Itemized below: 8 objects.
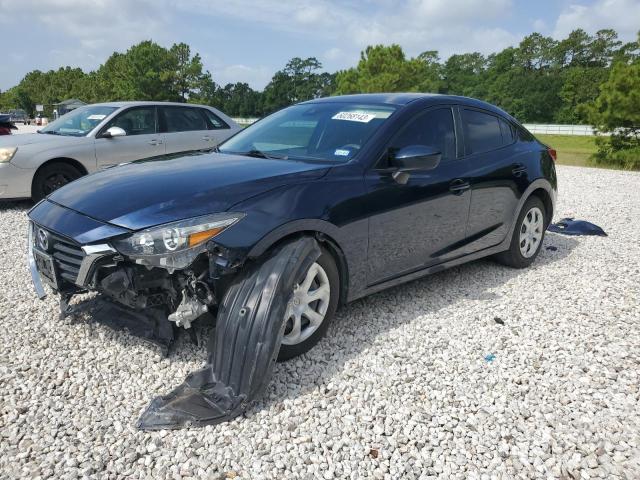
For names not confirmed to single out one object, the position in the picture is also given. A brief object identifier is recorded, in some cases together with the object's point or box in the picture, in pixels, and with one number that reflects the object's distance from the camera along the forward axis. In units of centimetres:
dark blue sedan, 281
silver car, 732
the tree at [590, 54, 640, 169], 1712
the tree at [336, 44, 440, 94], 4059
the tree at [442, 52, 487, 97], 8639
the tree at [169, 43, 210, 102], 5047
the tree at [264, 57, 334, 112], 9275
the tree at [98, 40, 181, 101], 4991
